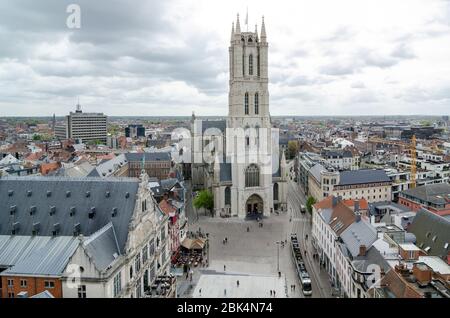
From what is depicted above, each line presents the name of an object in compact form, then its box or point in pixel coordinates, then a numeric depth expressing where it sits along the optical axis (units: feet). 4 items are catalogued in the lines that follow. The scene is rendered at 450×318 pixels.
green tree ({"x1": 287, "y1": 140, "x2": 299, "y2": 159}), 597.44
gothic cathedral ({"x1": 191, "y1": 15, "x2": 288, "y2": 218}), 307.37
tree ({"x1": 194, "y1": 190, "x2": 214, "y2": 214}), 302.60
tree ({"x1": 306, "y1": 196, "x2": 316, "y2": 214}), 290.15
